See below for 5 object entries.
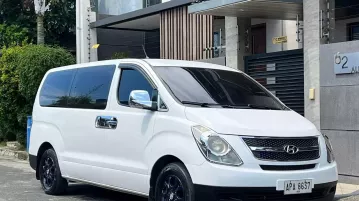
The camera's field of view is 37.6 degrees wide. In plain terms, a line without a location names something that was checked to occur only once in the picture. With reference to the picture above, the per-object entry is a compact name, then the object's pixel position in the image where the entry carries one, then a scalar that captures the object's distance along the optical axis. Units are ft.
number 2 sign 29.30
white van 18.48
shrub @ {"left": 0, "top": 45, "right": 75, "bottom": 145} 49.29
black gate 34.01
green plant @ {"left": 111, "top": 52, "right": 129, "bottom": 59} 55.78
